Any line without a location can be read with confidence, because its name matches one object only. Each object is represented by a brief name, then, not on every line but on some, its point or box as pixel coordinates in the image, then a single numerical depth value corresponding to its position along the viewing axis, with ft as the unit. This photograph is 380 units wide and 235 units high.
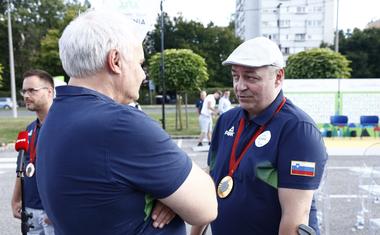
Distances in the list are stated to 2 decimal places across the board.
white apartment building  194.29
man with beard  9.61
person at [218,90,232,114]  45.44
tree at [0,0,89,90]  138.31
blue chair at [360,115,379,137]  38.37
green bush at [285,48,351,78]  52.11
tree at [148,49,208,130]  49.73
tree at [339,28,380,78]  155.02
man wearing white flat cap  5.58
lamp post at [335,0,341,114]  39.06
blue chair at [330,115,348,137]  38.40
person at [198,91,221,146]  39.10
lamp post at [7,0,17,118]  72.08
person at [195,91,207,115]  46.66
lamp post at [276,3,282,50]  193.32
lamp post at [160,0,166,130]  39.97
